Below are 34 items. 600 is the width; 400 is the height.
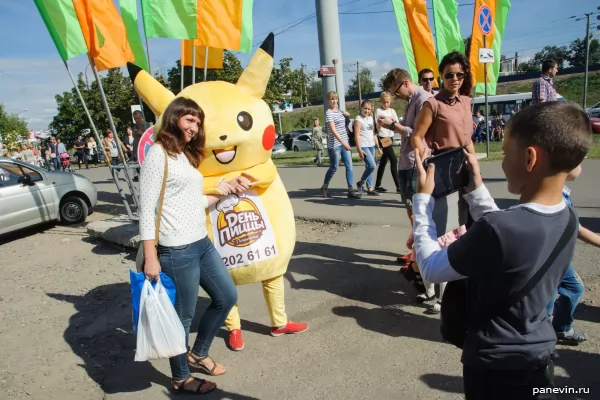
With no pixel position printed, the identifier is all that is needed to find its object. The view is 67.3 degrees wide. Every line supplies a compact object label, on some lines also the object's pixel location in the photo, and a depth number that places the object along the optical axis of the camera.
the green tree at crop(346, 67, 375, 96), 81.00
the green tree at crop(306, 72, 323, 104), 85.29
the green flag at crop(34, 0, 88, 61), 5.45
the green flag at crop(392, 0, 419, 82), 7.45
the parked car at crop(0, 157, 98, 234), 7.80
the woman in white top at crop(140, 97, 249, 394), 2.62
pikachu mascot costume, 3.27
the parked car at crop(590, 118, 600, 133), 20.18
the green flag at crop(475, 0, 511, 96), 10.69
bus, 29.33
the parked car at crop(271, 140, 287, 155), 26.41
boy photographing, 1.42
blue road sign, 10.24
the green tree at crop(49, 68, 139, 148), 34.91
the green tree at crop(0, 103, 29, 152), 27.92
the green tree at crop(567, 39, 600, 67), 70.06
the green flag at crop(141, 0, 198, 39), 5.02
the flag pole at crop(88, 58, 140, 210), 5.66
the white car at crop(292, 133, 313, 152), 27.53
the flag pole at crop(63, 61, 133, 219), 6.00
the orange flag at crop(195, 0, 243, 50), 4.97
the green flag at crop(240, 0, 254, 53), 5.16
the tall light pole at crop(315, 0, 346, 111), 13.46
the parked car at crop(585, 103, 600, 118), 23.32
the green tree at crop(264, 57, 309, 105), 27.83
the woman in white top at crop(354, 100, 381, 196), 8.22
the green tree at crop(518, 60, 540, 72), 78.70
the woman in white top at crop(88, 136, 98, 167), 26.70
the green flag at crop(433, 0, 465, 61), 8.64
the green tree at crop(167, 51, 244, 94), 25.85
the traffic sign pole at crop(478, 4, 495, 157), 10.25
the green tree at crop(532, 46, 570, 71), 75.94
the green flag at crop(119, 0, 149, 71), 6.11
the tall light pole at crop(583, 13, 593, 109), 24.98
